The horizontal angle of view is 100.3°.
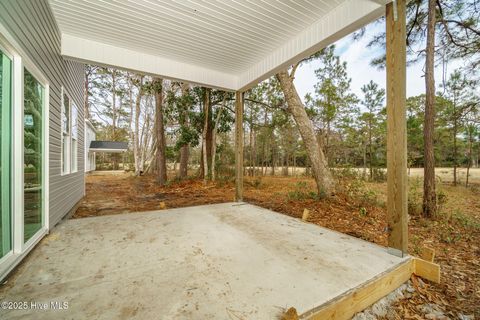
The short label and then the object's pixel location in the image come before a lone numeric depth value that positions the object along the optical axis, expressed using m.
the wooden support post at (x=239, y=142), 5.04
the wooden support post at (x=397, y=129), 2.21
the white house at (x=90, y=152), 14.32
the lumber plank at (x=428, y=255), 2.29
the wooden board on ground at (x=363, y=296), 1.44
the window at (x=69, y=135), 3.93
